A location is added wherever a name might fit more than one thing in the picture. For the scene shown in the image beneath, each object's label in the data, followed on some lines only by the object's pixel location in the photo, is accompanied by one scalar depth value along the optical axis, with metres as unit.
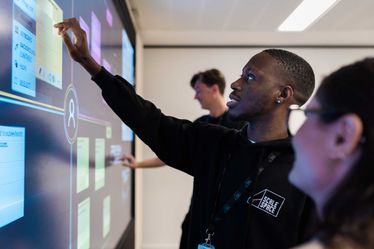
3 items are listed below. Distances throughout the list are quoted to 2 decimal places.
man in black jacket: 1.13
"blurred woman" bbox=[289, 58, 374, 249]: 0.52
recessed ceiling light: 3.05
